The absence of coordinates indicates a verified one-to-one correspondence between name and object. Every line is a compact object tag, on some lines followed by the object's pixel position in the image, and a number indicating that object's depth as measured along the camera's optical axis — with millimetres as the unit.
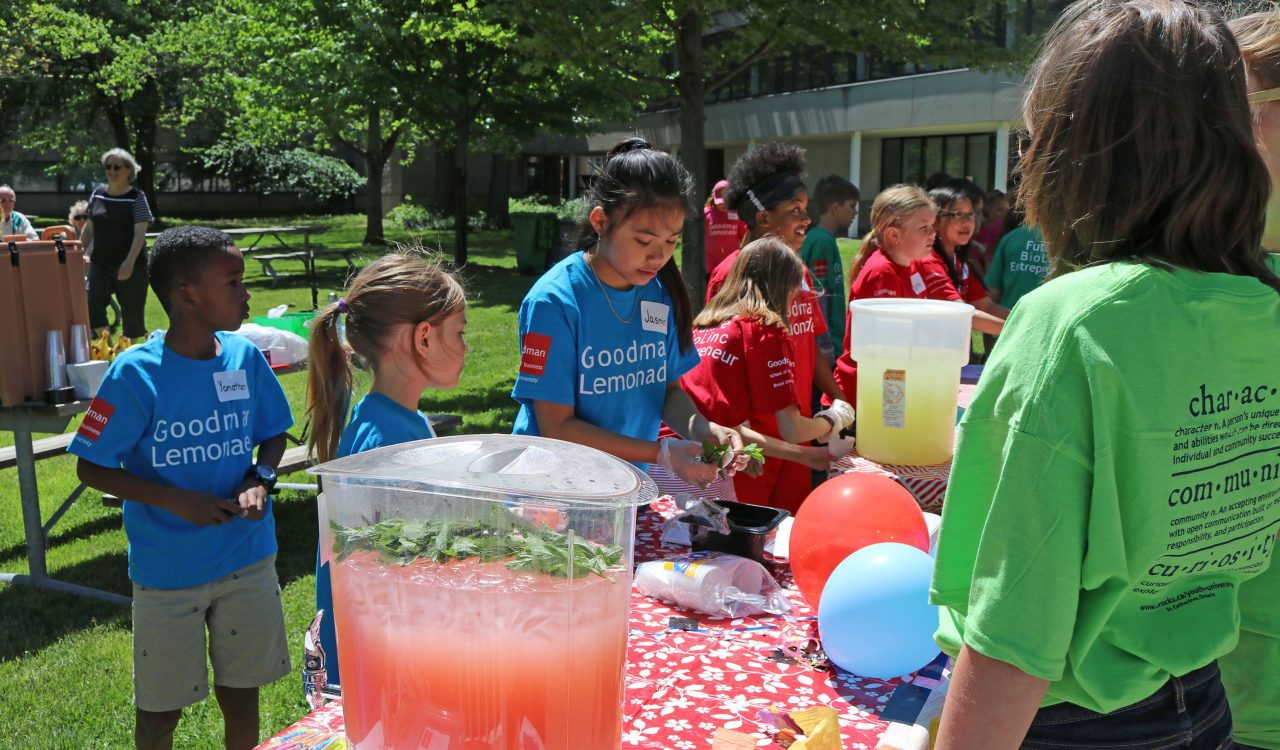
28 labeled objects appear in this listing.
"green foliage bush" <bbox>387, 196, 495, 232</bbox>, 27703
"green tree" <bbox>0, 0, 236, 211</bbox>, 21391
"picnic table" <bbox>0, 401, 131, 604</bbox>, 4600
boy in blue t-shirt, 2621
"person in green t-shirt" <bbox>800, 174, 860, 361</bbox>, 5684
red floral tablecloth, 1704
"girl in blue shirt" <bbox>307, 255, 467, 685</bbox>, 2178
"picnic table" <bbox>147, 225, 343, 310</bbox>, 16125
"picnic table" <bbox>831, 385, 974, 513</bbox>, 3045
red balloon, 2201
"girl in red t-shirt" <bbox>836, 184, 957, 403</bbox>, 4520
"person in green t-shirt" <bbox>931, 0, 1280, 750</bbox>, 995
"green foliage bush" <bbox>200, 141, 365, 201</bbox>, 33281
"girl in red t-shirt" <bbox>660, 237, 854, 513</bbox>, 3393
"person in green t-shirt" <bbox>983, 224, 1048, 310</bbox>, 6390
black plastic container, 2383
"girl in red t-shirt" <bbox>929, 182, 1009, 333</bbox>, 6133
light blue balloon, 1841
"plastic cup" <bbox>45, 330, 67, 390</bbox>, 4191
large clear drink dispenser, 1185
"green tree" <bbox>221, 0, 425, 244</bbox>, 15086
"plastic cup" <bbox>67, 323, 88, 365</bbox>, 4262
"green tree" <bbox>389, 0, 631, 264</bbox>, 15727
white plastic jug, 2982
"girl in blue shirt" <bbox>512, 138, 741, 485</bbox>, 2570
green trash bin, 17656
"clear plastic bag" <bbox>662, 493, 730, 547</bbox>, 2412
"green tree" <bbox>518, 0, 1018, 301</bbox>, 7801
